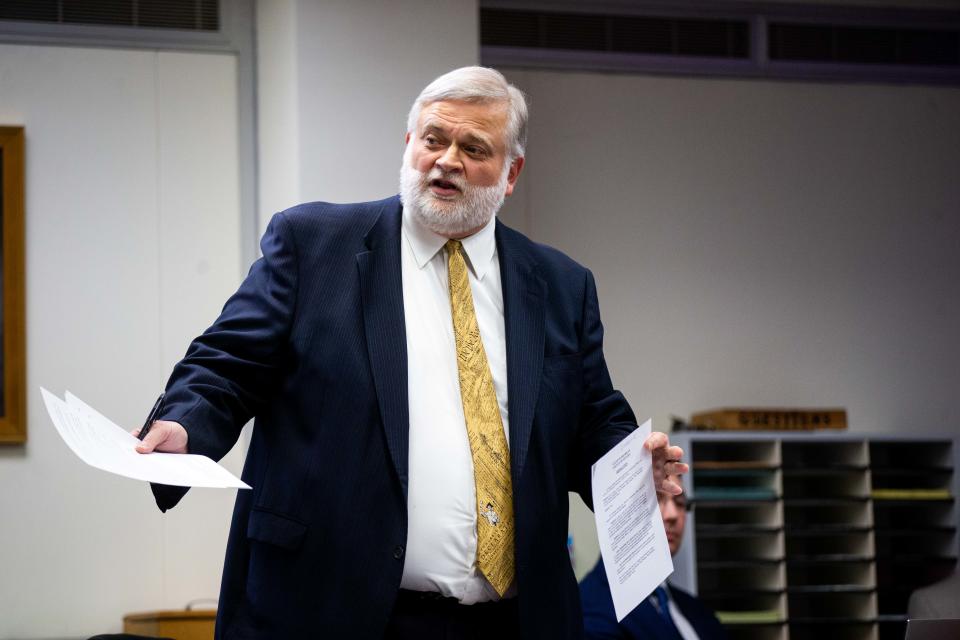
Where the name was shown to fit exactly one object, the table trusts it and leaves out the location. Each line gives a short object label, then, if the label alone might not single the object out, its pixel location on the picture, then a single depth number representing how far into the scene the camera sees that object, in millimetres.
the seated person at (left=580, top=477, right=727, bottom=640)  6883
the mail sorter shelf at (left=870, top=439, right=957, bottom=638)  9719
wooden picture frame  8391
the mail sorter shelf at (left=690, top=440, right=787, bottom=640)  9344
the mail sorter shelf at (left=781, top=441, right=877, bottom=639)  9523
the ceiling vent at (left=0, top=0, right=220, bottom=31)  8687
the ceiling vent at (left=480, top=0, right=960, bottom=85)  10125
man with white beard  3441
